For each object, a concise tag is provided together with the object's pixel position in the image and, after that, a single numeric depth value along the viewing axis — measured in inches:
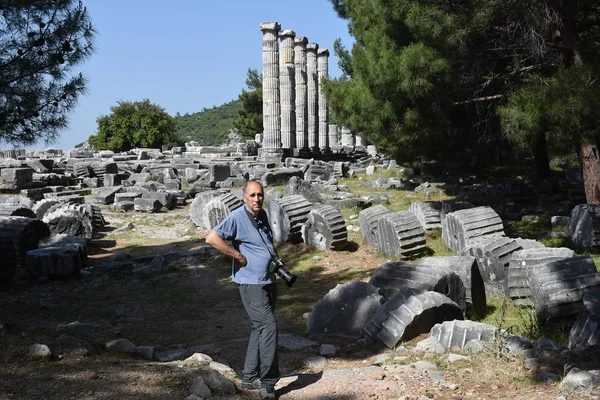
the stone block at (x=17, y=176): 761.6
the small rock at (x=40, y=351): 198.1
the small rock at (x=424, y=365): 193.9
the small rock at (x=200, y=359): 202.1
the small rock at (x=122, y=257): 436.1
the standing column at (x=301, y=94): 1274.6
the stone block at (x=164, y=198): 650.2
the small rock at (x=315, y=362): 218.7
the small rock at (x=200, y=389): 164.1
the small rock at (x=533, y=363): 187.5
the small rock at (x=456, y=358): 198.7
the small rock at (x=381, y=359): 211.0
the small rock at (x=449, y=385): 177.6
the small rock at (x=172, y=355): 226.1
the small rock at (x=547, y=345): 202.1
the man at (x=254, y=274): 177.0
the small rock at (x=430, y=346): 210.1
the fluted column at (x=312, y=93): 1354.6
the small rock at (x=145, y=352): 223.8
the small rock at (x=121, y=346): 222.4
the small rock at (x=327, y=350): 232.5
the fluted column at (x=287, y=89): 1206.9
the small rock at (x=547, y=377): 176.6
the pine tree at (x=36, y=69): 344.5
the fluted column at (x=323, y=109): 1375.5
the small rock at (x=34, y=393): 165.0
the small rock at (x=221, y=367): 194.4
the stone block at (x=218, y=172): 837.8
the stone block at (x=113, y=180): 874.8
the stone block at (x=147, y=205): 636.7
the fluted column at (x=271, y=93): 1171.9
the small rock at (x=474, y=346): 202.8
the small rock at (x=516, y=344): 199.2
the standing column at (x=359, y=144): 1555.9
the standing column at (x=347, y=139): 1792.6
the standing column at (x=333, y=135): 1819.6
